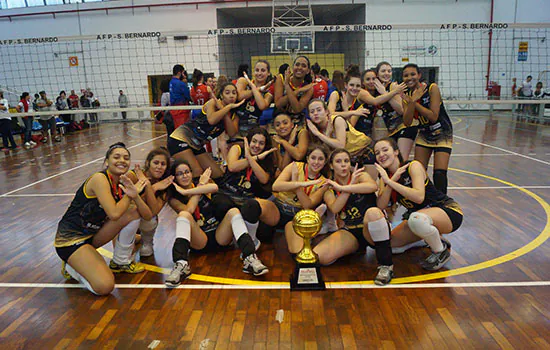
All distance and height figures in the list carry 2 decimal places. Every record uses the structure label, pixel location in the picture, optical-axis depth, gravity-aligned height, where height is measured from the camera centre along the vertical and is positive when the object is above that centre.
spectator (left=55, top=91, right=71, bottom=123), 13.79 -0.39
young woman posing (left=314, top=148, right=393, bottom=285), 3.14 -1.09
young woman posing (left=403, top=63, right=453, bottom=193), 4.27 -0.48
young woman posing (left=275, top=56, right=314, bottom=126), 4.37 -0.13
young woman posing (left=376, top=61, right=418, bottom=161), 4.46 -0.44
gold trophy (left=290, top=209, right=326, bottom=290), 3.01 -1.32
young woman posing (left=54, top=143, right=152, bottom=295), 3.05 -0.97
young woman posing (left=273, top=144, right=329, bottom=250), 3.48 -0.85
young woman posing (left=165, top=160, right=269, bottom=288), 3.27 -1.17
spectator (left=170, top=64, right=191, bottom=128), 7.55 -0.16
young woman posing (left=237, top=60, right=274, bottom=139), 4.51 -0.16
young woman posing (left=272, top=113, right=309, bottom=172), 4.00 -0.60
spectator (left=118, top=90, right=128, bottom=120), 16.94 -0.56
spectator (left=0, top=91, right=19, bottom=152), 10.55 -0.90
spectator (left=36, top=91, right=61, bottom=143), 12.24 -0.85
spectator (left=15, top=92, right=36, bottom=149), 11.31 -0.80
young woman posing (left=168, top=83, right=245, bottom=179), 4.53 -0.55
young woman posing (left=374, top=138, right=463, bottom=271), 3.17 -1.03
